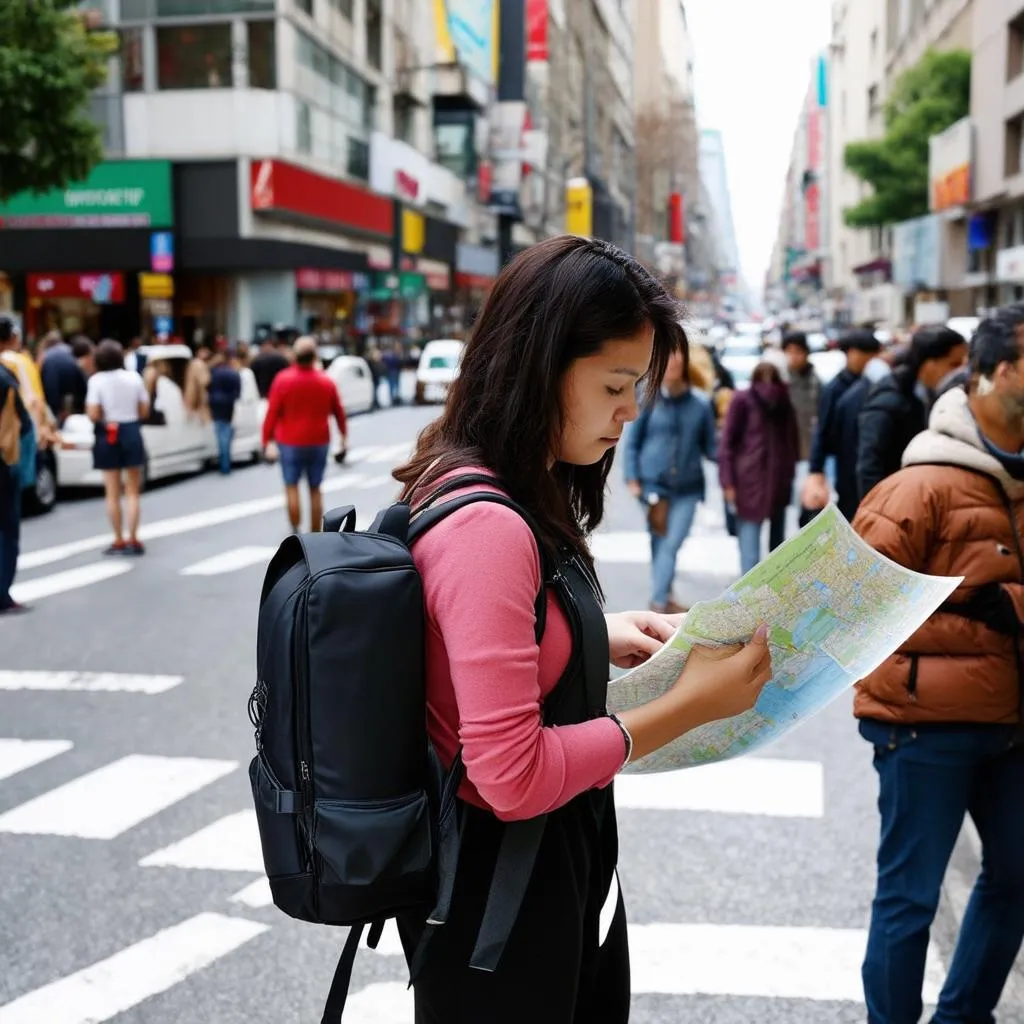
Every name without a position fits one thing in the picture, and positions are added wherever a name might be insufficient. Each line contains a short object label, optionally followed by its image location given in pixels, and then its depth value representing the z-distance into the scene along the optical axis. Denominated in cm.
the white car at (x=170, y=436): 1638
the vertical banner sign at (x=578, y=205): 9238
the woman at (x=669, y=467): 957
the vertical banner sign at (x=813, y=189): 15638
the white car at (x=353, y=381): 2998
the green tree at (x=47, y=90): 1961
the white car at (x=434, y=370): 3591
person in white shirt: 1196
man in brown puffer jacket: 312
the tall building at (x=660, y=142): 14675
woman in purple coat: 977
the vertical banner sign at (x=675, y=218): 17288
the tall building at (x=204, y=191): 3550
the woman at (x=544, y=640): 195
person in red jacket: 1221
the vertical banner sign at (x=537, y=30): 7519
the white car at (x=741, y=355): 2925
